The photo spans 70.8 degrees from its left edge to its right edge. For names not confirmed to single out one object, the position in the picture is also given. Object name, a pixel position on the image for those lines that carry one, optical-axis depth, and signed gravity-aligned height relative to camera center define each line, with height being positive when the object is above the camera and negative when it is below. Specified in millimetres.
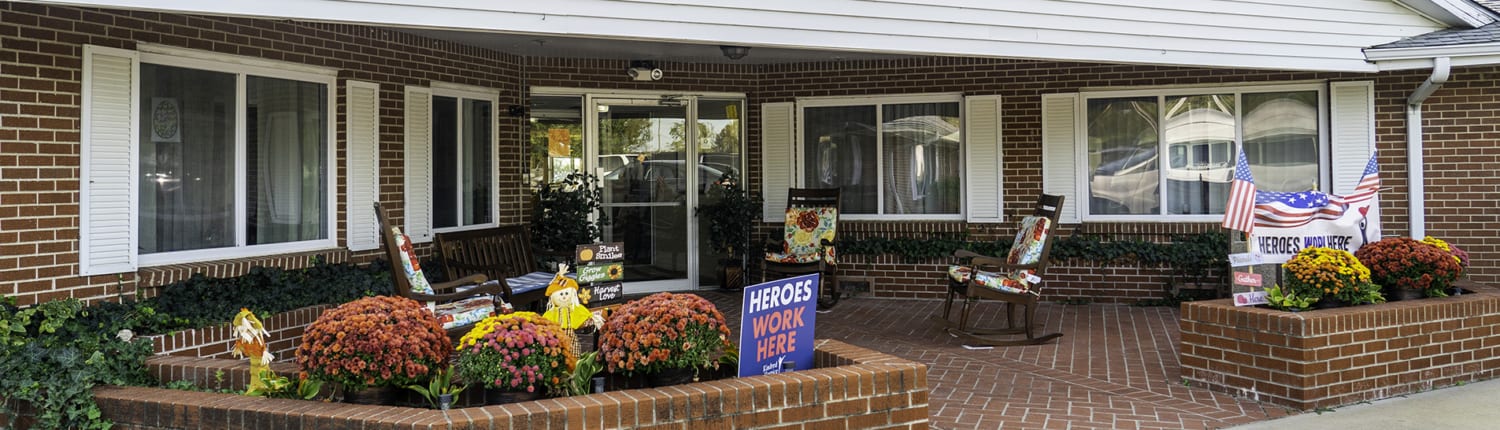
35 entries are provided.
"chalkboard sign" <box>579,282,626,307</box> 5305 -345
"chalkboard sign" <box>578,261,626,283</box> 5301 -235
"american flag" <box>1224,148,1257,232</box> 5871 +98
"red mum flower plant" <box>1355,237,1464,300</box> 6004 -281
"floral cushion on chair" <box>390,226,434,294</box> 6605 -242
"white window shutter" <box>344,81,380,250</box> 7363 +474
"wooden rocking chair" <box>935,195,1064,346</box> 7445 -413
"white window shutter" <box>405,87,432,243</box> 8016 +488
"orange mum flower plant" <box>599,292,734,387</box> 3889 -423
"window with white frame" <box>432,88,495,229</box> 8453 +558
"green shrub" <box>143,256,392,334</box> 5758 -374
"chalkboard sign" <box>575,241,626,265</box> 5348 -136
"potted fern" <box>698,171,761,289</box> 10031 +41
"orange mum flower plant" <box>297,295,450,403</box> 3723 -438
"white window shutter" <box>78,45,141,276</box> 5477 +352
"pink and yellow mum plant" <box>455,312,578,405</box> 3721 -475
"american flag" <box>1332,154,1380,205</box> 6344 +201
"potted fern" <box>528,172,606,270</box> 9141 +84
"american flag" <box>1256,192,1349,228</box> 6094 +71
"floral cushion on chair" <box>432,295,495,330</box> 6371 -518
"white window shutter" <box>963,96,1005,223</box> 9688 +590
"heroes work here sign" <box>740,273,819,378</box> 4027 -397
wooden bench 7382 -248
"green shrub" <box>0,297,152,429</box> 4094 -542
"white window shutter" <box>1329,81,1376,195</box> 8742 +766
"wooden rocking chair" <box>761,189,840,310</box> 9258 -163
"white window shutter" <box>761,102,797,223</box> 10305 +676
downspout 8539 +373
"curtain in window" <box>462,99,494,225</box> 8797 +551
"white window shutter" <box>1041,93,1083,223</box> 9492 +663
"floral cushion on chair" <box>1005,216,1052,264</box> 7652 -131
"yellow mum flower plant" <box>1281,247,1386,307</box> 5590 -313
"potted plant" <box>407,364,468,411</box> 3779 -594
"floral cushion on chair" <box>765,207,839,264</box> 9422 -49
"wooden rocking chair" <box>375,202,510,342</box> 6379 -407
